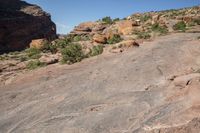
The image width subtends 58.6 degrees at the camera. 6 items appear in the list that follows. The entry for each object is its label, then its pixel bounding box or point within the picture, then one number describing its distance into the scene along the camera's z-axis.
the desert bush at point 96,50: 10.11
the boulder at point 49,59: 10.39
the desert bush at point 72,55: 9.49
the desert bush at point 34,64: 9.99
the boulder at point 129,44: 9.95
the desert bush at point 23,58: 11.95
